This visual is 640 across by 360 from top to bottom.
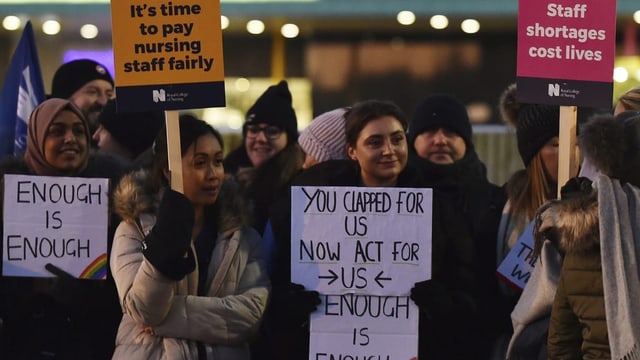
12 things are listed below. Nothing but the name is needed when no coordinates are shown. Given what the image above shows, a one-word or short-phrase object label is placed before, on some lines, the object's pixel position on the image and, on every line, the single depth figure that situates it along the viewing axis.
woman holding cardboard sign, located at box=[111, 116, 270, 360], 10.02
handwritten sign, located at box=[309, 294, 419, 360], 10.59
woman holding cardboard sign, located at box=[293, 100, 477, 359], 10.57
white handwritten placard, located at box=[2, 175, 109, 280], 11.27
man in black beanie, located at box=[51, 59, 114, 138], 14.70
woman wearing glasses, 13.47
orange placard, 10.42
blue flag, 13.37
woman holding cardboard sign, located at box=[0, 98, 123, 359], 11.28
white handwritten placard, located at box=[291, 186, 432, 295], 10.61
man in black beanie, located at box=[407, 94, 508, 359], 11.04
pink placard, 10.03
